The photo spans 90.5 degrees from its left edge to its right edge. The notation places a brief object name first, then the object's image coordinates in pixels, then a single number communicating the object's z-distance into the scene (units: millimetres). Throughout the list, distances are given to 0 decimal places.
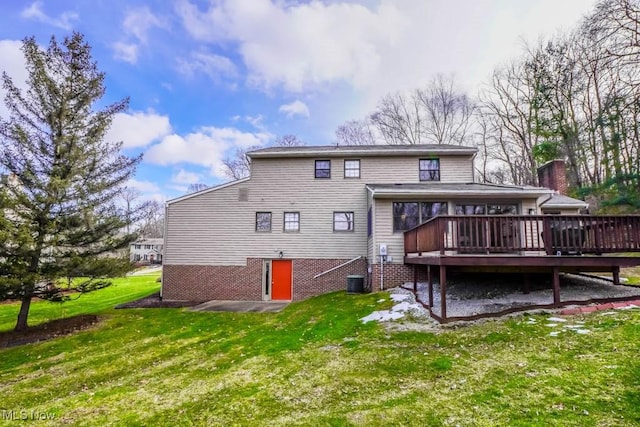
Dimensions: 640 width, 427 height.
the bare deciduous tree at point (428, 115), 27156
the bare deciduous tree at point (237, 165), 33844
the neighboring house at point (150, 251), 53938
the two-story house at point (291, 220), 13734
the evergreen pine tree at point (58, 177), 9766
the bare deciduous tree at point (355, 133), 29984
